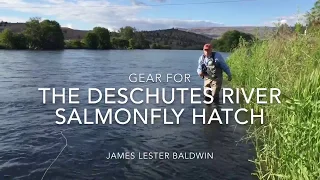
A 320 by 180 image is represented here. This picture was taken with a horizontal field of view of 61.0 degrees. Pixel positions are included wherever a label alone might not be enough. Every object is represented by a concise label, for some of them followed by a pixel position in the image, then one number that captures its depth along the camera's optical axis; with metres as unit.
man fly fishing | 9.31
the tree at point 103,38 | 69.94
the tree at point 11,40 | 57.31
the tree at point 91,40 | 68.18
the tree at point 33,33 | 59.95
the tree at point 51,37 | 61.45
